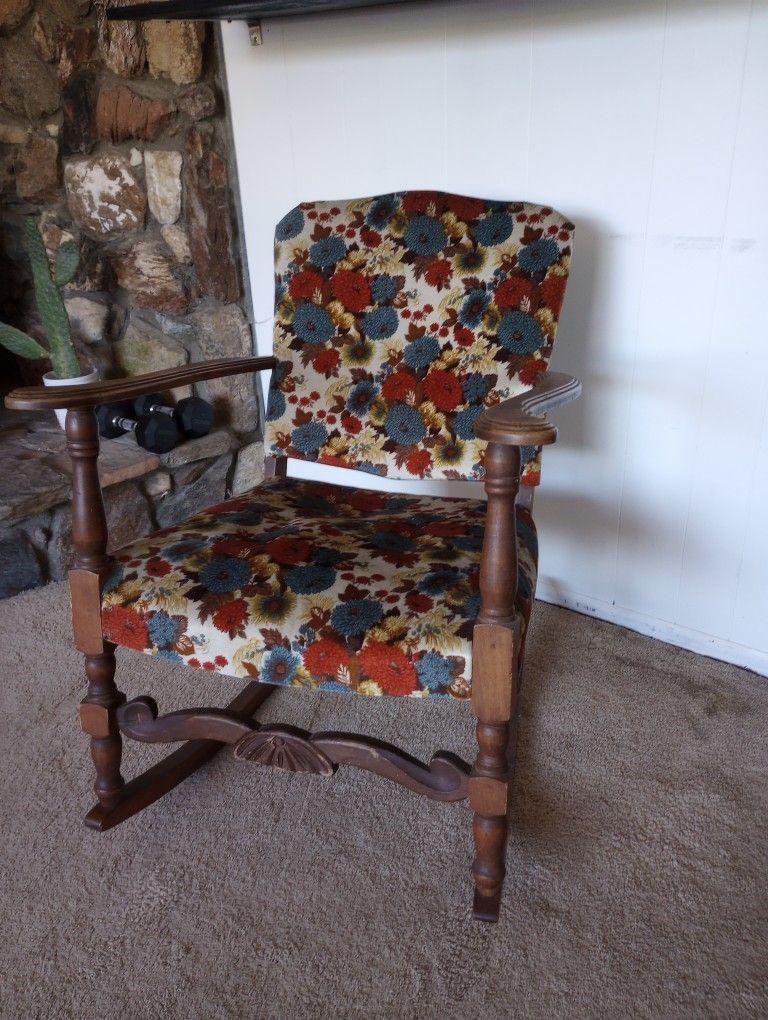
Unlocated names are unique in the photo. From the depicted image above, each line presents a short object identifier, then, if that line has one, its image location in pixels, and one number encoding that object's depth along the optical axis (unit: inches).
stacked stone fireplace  74.9
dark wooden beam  59.4
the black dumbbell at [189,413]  81.9
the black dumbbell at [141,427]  79.5
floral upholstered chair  38.7
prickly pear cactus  74.7
